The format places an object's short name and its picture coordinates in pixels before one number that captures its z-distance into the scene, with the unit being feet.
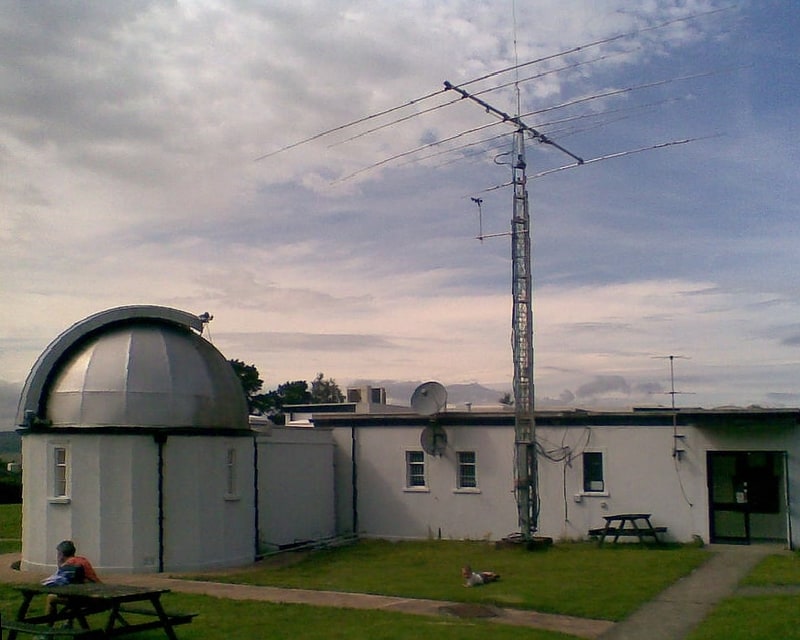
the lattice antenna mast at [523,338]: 74.90
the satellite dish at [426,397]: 84.89
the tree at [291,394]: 217.75
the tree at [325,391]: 245.86
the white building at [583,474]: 76.13
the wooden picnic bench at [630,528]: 74.95
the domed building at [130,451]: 65.41
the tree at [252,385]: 200.34
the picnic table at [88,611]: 35.27
